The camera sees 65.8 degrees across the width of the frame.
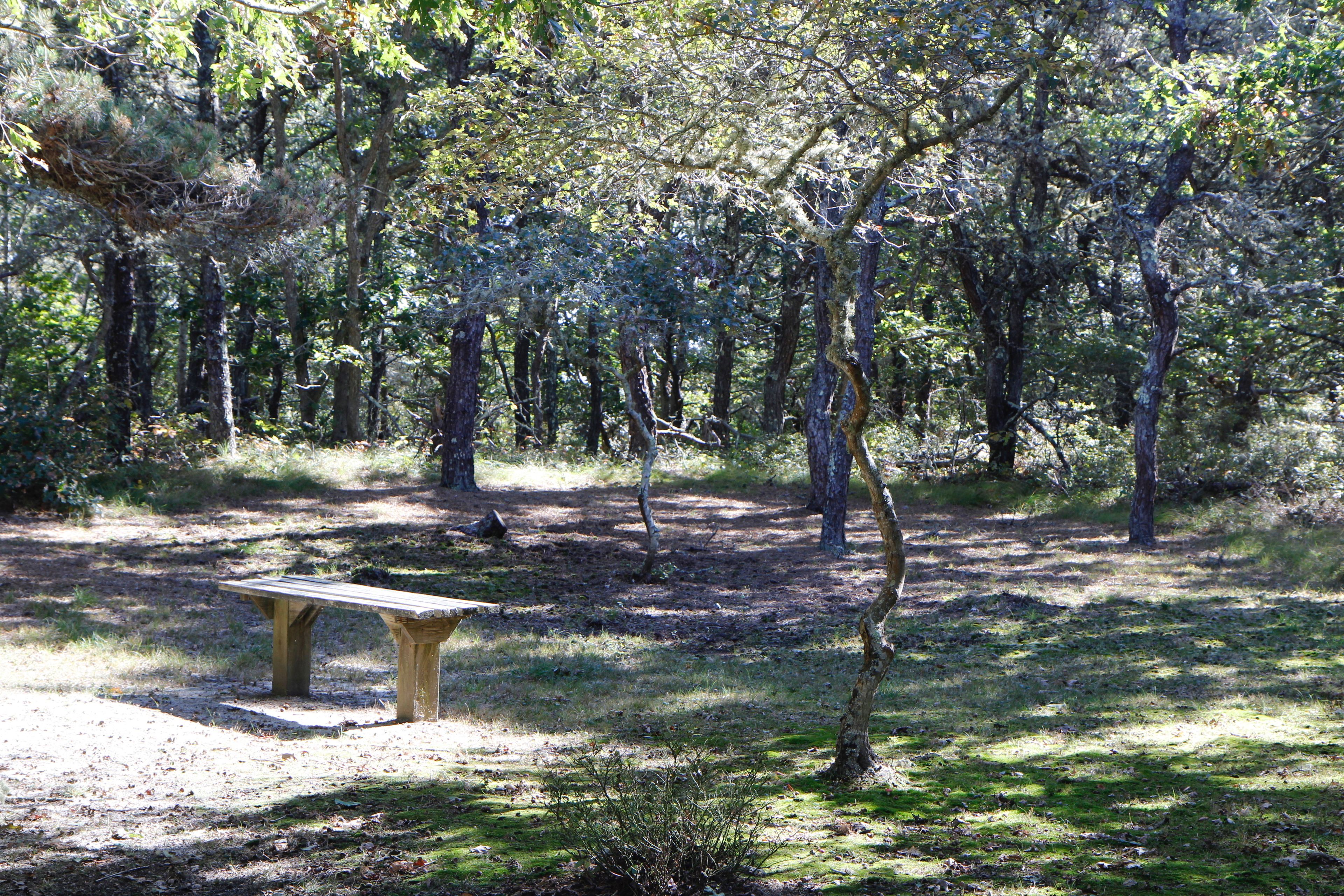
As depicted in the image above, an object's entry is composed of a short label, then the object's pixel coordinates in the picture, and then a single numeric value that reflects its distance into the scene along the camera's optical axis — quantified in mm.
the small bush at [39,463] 13508
